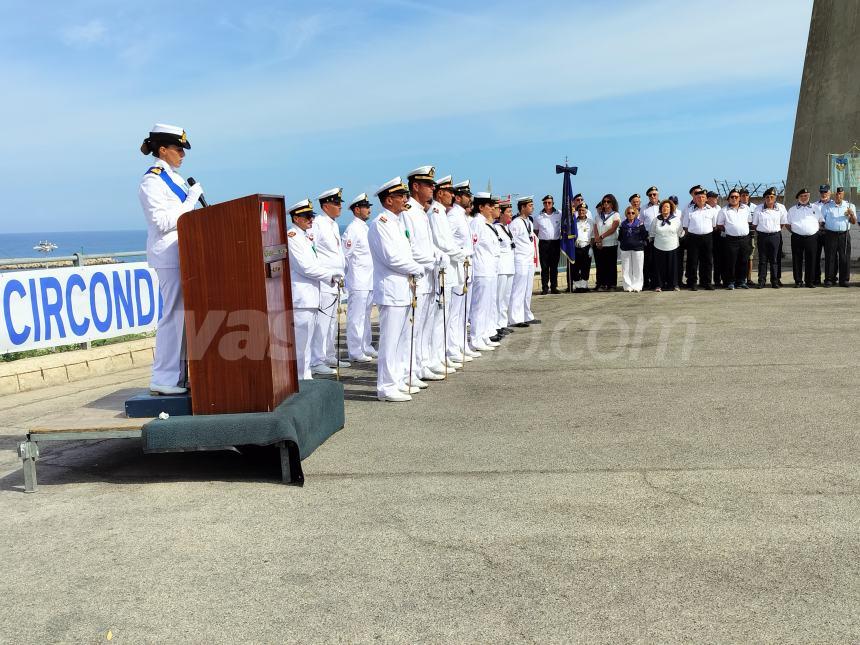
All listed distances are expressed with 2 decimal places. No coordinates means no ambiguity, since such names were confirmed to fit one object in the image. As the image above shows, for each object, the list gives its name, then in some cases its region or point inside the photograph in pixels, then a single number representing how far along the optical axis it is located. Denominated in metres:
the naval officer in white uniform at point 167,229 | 5.63
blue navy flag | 16.97
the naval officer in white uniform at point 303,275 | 8.78
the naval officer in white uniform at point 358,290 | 10.77
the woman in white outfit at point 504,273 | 12.01
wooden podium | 5.36
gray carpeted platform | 5.20
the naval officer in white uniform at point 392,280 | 7.79
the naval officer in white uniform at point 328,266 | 9.95
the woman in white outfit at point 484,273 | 11.09
